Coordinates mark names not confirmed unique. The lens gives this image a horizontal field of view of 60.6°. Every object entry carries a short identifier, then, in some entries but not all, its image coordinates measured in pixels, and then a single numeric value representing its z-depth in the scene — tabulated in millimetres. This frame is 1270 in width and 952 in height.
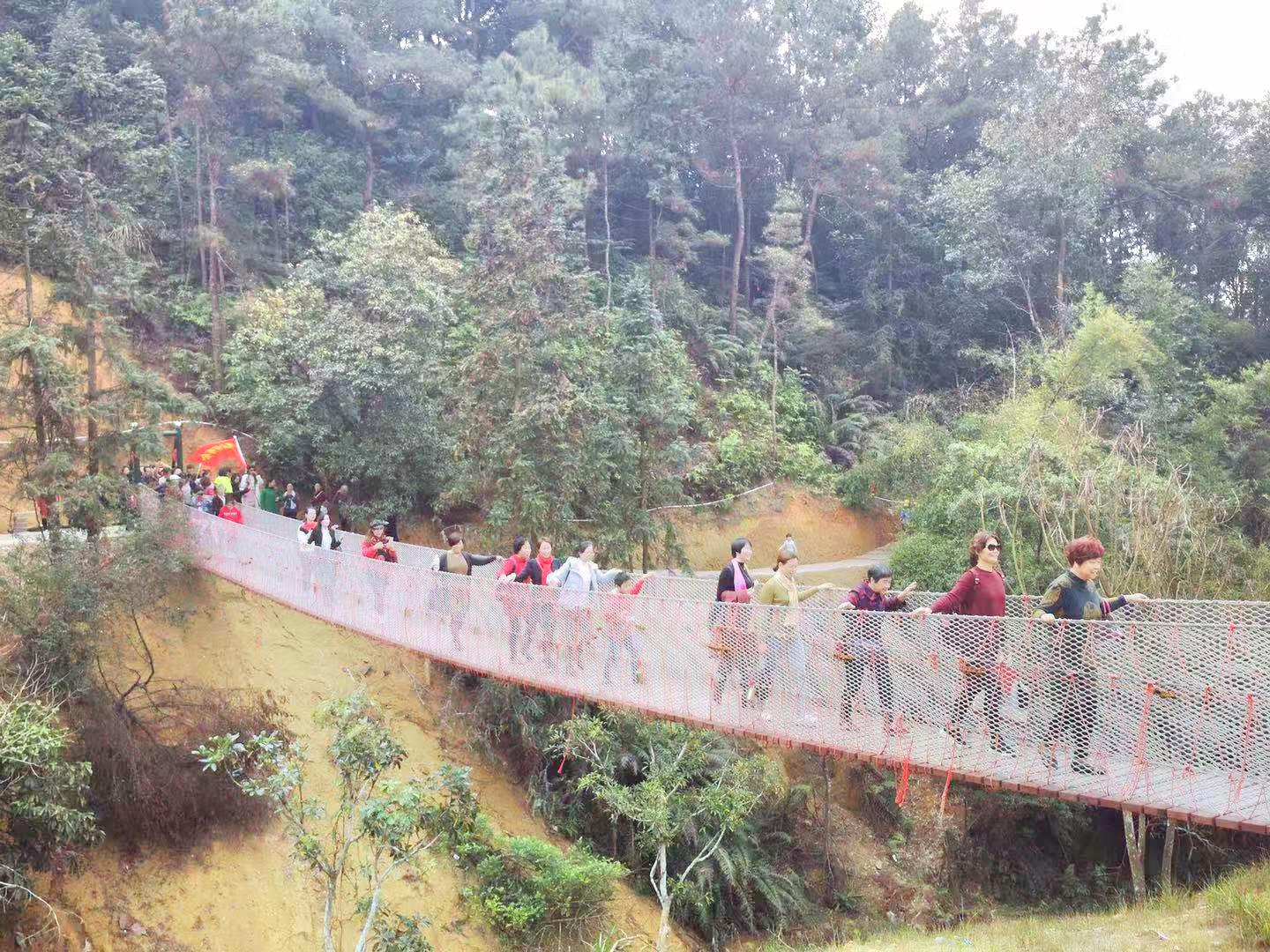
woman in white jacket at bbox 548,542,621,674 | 7727
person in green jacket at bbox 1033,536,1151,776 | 5348
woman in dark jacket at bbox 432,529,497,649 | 8414
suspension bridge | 5250
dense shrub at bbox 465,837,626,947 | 10812
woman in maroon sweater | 5484
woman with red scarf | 7887
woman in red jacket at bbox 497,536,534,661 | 8031
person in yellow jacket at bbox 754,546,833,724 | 6473
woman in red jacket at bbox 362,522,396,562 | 9695
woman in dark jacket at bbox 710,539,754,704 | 6801
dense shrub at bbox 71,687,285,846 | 9891
